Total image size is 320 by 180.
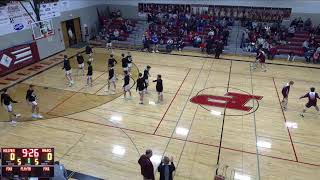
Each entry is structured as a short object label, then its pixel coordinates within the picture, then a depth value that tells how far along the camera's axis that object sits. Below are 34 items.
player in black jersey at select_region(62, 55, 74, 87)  15.14
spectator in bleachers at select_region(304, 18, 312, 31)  22.42
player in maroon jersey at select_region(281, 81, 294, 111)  12.75
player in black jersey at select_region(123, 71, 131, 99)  13.48
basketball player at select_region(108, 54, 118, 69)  16.06
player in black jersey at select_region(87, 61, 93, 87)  14.83
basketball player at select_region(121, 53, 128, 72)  15.91
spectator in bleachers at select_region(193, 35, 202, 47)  23.19
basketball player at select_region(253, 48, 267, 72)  17.92
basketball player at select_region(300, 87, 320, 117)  12.26
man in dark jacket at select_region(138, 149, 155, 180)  7.46
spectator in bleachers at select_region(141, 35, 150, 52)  23.12
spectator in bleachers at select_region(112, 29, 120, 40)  25.41
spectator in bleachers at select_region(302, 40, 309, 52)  20.59
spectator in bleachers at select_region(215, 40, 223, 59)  20.95
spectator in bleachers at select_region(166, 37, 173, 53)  23.02
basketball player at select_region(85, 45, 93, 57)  19.23
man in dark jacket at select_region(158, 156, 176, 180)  7.37
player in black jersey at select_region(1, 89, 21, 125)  11.73
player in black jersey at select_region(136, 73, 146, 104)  13.13
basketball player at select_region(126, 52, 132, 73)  16.58
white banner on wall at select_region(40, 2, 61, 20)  19.86
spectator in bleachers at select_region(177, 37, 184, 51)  23.12
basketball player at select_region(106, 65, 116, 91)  14.22
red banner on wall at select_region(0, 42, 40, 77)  17.53
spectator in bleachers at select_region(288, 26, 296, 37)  22.39
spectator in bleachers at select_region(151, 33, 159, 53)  23.42
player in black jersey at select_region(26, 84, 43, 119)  12.08
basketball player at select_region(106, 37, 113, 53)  22.73
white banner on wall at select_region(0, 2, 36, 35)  17.09
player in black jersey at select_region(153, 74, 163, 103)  13.29
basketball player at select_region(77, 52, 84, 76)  16.34
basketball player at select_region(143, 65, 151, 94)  14.01
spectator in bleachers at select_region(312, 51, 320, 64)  19.86
